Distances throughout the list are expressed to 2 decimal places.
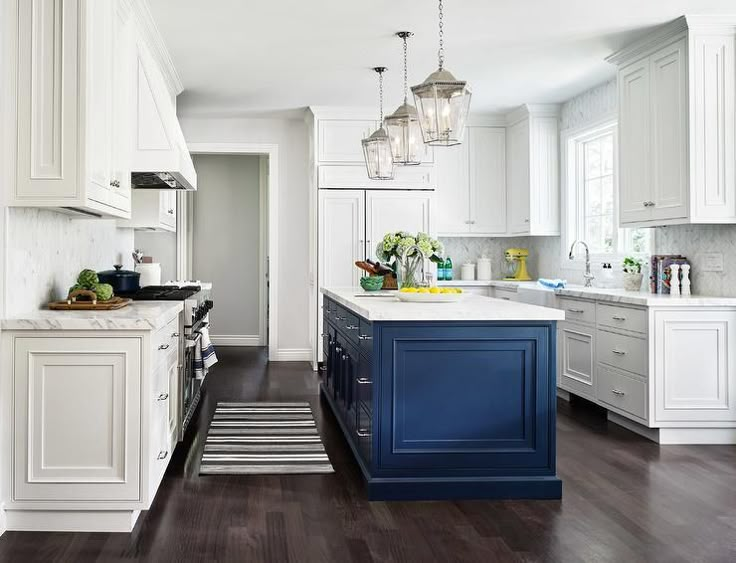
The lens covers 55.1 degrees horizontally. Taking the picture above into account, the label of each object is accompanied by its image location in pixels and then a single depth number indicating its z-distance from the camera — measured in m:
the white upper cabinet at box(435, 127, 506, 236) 7.46
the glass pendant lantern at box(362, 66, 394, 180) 4.69
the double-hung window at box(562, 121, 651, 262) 5.86
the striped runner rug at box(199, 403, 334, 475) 3.71
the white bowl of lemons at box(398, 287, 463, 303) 3.84
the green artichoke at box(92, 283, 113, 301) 3.45
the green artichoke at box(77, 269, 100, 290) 3.57
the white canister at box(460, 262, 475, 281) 7.53
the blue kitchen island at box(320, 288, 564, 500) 3.18
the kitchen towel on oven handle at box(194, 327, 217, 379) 4.62
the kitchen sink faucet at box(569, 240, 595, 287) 5.92
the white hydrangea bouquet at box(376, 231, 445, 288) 4.55
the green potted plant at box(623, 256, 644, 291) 5.19
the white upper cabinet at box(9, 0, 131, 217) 2.84
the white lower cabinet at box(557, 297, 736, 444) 4.25
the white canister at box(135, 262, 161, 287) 5.05
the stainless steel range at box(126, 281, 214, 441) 4.08
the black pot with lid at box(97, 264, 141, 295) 4.11
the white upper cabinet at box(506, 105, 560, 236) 6.91
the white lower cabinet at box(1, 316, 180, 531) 2.78
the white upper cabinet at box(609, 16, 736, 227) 4.35
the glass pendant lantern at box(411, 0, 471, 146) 3.38
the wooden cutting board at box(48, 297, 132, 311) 3.21
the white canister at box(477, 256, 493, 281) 7.56
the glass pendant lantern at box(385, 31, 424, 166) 4.30
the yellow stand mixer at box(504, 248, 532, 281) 7.45
